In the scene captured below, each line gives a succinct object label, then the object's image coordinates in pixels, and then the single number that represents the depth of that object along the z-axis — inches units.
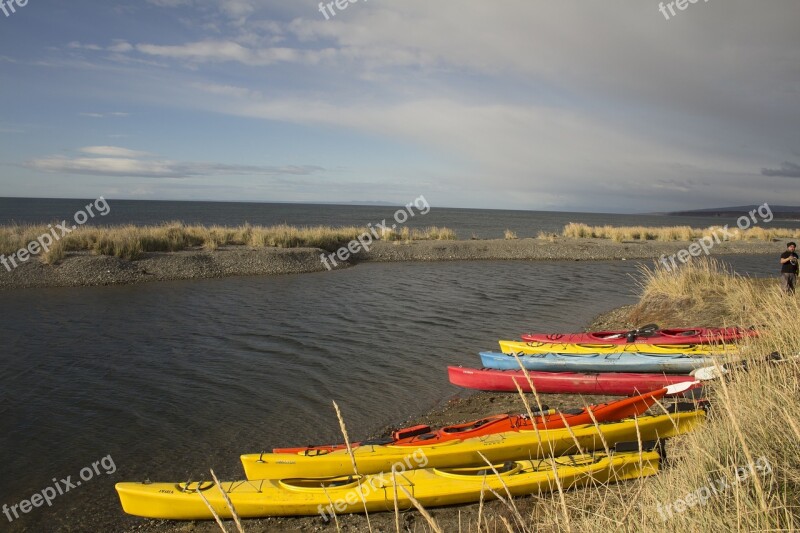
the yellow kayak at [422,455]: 223.9
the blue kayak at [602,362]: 356.8
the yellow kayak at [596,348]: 368.0
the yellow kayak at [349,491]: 206.1
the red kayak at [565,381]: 330.3
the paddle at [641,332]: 404.2
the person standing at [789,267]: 460.8
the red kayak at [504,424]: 238.0
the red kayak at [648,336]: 384.8
